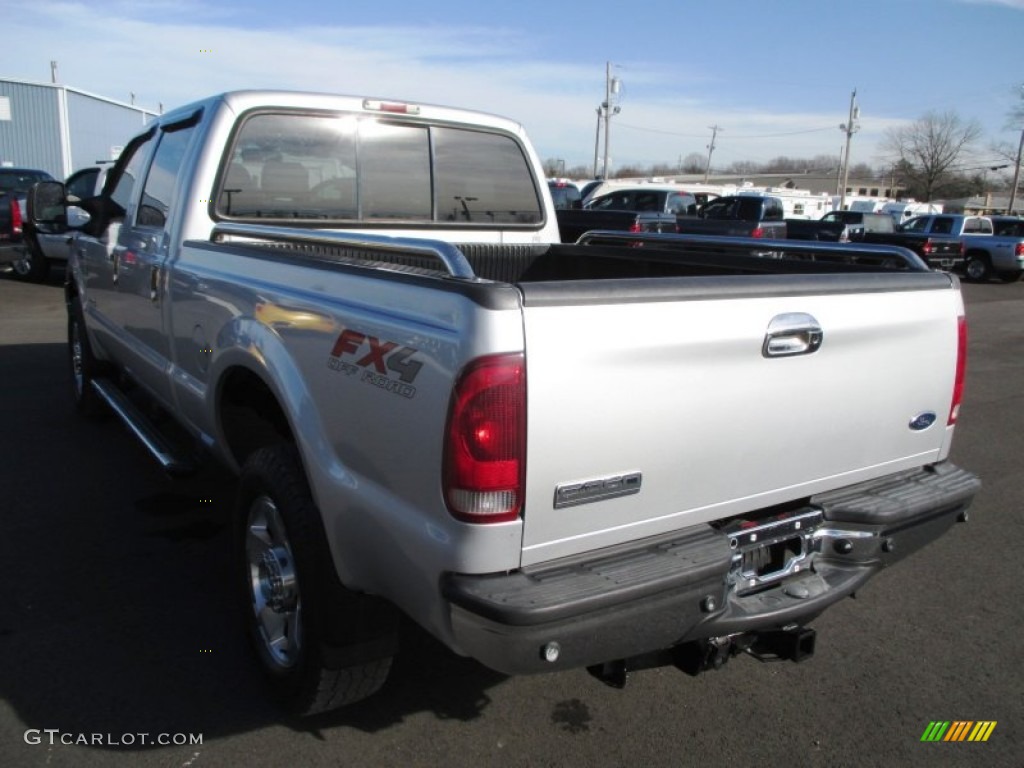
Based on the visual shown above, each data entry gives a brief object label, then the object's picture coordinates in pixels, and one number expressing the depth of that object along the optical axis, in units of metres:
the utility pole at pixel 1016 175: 52.47
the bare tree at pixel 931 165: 76.12
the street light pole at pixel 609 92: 51.91
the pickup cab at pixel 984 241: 21.55
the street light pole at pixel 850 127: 64.10
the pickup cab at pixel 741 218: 18.38
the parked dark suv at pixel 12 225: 13.32
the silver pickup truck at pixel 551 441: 2.00
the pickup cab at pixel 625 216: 15.80
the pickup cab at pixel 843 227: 20.98
